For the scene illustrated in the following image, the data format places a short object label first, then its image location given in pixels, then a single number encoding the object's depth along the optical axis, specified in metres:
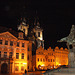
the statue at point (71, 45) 12.08
